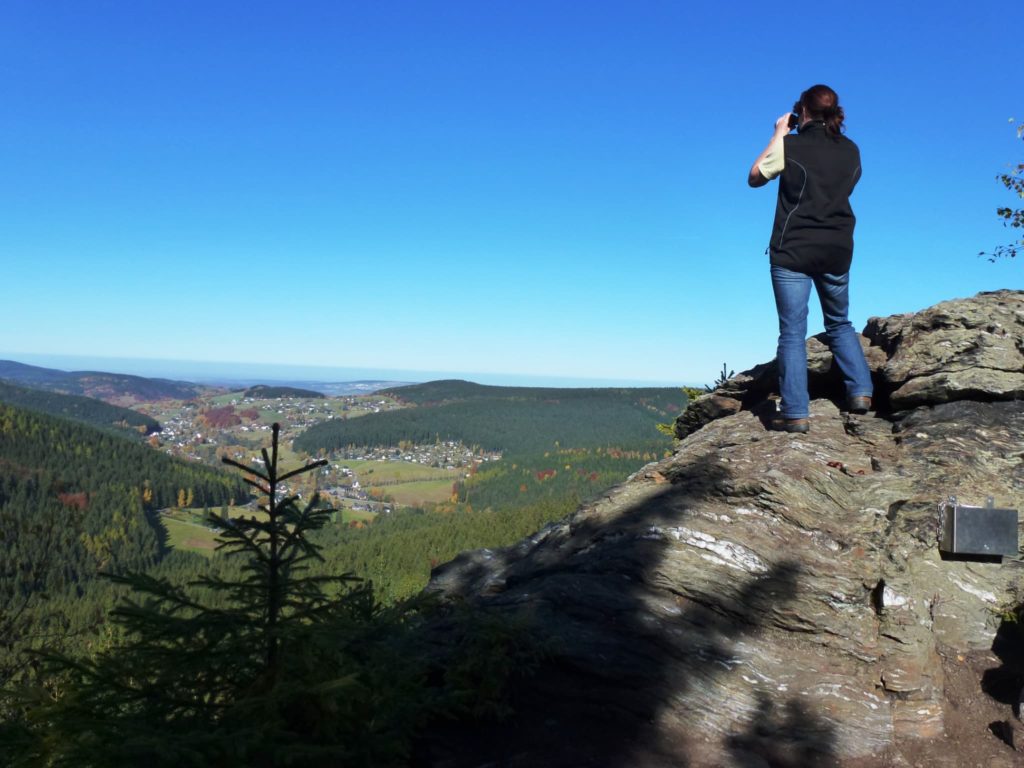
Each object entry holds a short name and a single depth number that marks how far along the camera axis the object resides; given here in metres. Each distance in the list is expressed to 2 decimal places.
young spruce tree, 3.53
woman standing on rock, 8.04
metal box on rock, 6.96
